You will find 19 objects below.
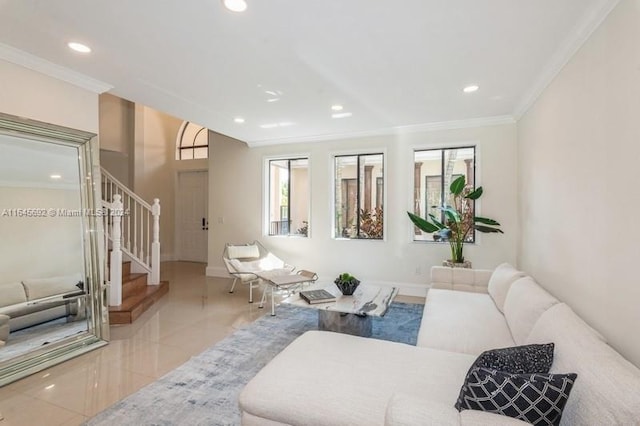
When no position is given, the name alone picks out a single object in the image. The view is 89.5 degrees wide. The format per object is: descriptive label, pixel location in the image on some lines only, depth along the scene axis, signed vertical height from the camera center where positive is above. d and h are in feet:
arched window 26.61 +5.38
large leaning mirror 8.92 -1.25
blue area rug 6.87 -4.51
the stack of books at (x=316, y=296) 10.56 -3.05
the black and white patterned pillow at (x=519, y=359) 4.78 -2.33
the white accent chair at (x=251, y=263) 16.32 -3.12
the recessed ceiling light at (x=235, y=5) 6.73 +4.28
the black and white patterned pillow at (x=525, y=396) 4.09 -2.45
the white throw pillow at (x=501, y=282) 9.72 -2.44
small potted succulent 11.46 -2.80
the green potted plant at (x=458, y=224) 14.58 -0.84
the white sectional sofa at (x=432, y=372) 4.04 -3.07
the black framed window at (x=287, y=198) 21.25 +0.56
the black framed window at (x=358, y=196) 18.53 +0.61
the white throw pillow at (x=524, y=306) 7.06 -2.38
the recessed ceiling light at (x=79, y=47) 8.51 +4.31
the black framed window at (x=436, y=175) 16.78 +1.65
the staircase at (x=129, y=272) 12.92 -3.12
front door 26.30 -0.70
